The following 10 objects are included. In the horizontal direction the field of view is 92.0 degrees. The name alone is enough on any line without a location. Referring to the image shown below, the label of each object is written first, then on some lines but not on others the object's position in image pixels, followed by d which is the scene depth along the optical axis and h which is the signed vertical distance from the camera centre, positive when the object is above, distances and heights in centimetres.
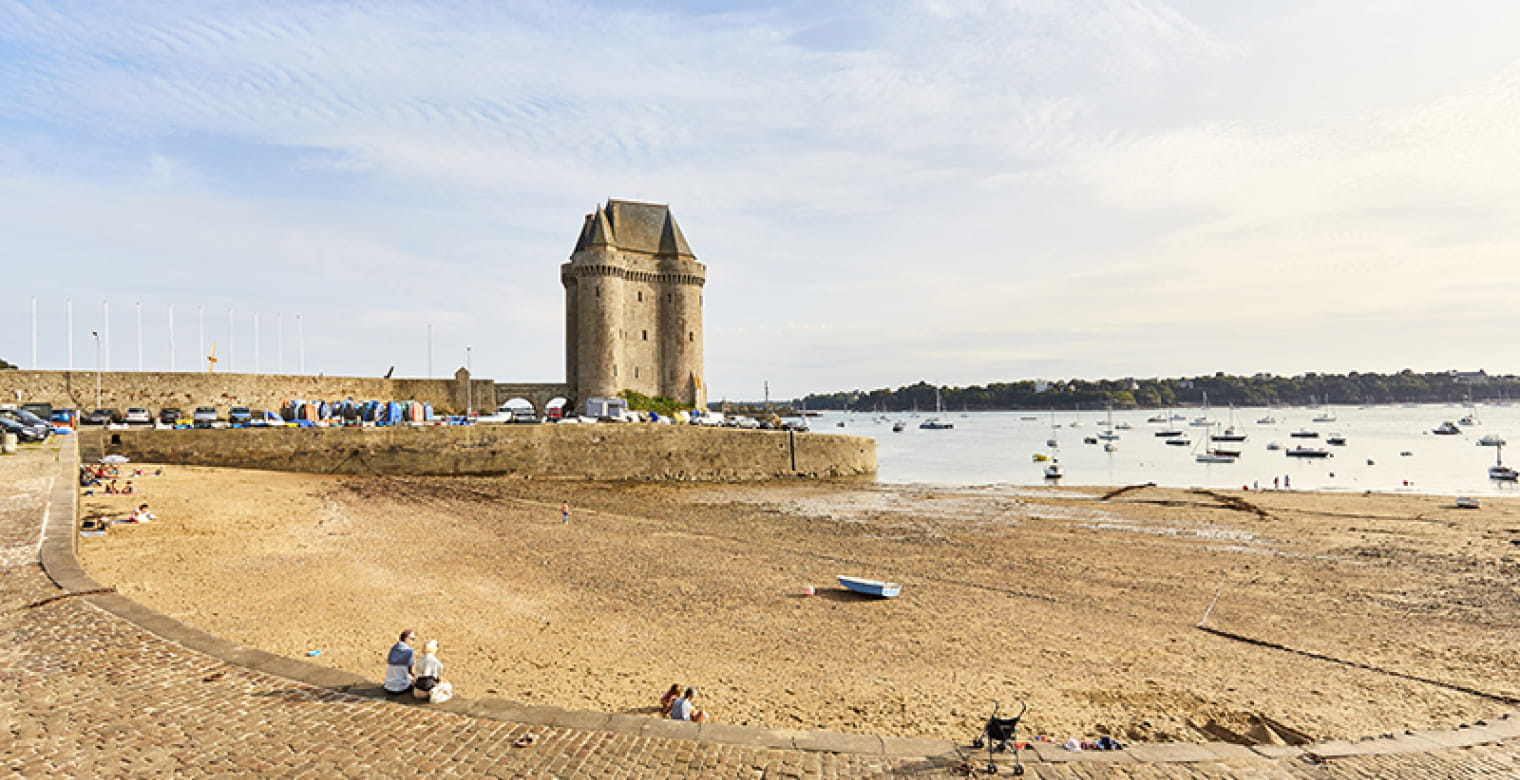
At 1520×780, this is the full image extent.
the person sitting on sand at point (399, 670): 727 -259
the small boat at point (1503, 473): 4272 -485
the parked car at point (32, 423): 2580 -26
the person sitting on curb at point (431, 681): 710 -268
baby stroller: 657 -304
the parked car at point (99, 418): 3255 -14
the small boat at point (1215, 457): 5756 -493
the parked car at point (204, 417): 3300 -19
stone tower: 5016 +705
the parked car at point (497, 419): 3934 -60
